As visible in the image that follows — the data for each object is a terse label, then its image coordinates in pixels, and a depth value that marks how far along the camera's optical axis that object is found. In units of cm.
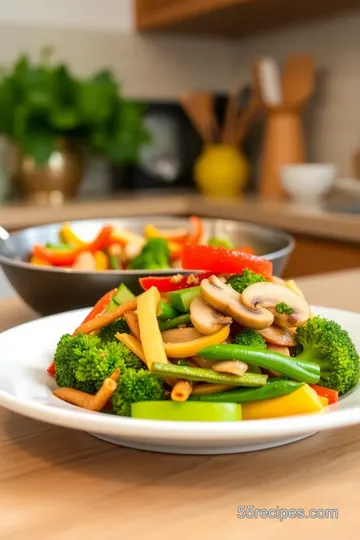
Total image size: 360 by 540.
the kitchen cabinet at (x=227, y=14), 287
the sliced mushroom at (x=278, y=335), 81
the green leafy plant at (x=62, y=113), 279
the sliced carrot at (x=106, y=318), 84
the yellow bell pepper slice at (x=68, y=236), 121
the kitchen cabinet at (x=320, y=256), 226
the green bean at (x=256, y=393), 76
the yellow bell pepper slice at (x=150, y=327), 79
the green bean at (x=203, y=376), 76
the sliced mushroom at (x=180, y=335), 81
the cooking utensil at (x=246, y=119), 316
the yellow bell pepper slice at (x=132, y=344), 81
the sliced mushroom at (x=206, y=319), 79
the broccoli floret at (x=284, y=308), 82
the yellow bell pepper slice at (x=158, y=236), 113
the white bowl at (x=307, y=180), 275
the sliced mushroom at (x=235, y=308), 80
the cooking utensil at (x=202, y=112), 327
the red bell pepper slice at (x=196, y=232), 121
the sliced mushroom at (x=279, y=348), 81
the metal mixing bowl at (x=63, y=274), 102
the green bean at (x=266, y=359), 77
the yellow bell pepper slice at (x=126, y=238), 116
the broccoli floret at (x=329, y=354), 82
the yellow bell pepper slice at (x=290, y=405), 76
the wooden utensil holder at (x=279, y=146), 306
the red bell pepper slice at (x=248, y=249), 112
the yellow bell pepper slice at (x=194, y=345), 78
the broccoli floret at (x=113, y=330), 85
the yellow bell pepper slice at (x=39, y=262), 113
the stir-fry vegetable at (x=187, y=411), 74
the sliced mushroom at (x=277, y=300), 81
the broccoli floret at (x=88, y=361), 79
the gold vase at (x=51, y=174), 291
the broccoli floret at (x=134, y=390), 76
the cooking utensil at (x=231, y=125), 335
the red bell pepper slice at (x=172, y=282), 86
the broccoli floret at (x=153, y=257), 109
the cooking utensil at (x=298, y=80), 298
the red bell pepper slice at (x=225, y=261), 87
